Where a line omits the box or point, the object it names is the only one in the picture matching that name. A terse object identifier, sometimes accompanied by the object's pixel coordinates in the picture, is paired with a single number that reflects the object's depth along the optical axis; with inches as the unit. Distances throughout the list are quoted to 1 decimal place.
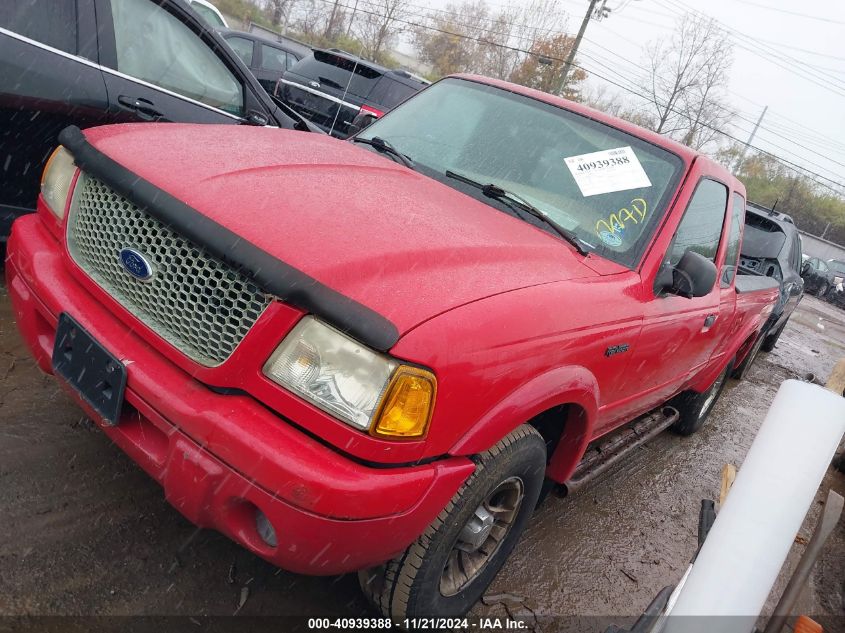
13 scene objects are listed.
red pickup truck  64.7
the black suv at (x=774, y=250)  272.4
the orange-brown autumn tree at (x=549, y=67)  1390.3
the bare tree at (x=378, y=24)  1348.4
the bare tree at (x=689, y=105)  1375.5
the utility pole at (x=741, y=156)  1766.7
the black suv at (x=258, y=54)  398.6
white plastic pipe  53.8
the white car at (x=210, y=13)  472.4
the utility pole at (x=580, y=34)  1147.5
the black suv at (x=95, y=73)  126.7
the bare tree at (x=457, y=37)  1750.7
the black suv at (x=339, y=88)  311.9
